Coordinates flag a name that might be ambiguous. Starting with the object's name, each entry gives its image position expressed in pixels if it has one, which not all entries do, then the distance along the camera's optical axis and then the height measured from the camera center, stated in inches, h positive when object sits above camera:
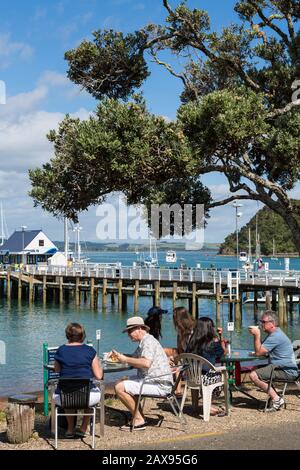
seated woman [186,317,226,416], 352.2 -44.0
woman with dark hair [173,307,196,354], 372.2 -37.3
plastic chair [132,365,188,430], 316.5 -65.6
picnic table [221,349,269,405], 364.5 -62.5
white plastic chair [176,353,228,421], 338.3 -61.2
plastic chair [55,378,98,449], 291.1 -58.2
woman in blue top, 299.7 -46.4
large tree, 427.8 +84.2
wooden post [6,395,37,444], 294.7 -72.0
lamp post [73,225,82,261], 3272.6 +121.8
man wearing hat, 316.8 -53.0
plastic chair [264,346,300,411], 359.3 -66.0
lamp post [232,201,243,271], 1987.5 +130.0
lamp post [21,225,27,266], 2901.1 +72.5
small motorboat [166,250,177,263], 2318.2 +3.3
